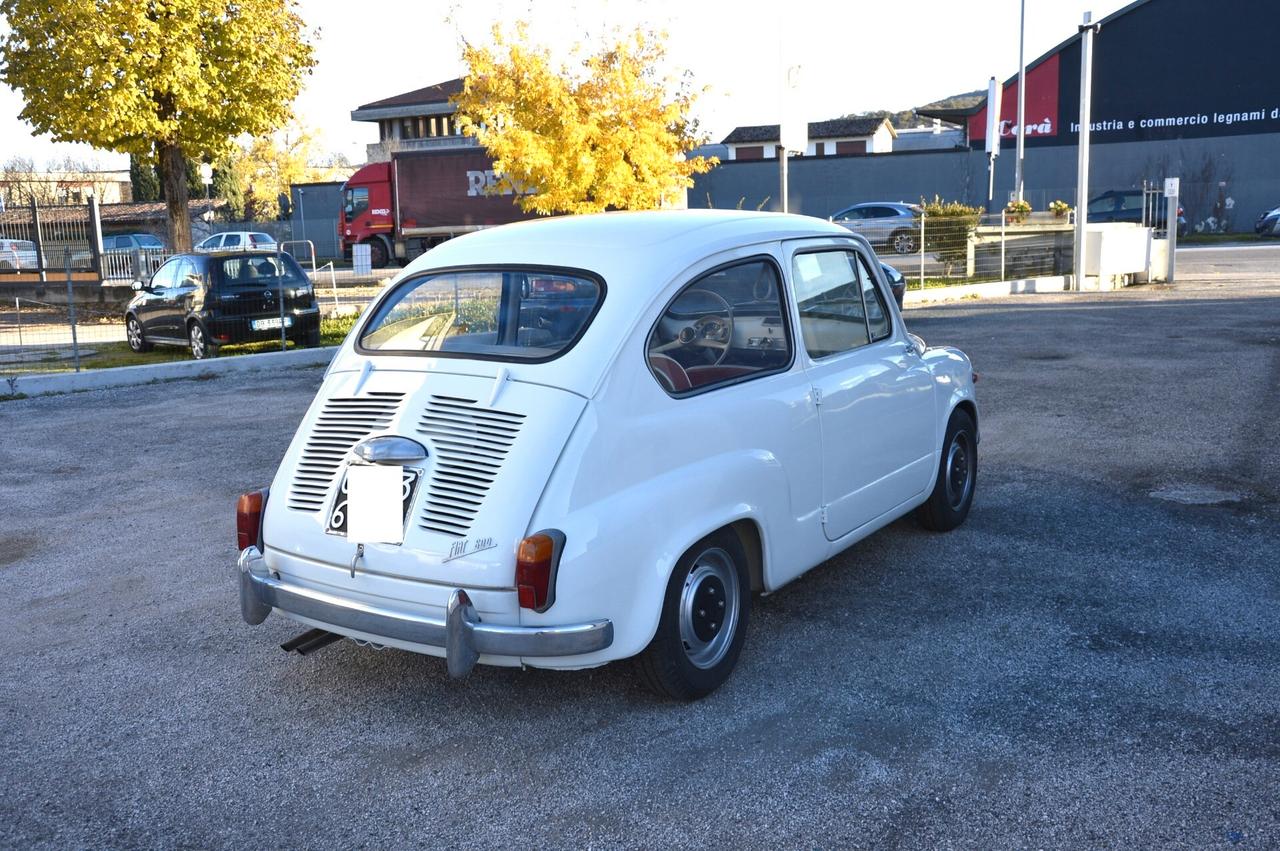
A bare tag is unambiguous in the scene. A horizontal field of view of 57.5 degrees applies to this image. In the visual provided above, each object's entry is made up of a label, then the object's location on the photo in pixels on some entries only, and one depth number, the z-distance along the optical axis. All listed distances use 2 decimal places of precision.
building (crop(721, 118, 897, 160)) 78.19
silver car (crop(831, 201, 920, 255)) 24.35
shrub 24.28
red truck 35.38
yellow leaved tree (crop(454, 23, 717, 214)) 21.83
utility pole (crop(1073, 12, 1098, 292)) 22.36
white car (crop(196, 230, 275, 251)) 38.34
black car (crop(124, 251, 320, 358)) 15.90
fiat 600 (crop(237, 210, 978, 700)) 3.88
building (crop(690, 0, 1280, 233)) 44.47
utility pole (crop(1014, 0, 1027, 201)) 37.65
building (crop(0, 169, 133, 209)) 27.85
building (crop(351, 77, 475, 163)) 56.16
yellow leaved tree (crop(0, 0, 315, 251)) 21.55
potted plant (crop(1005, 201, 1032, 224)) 28.38
